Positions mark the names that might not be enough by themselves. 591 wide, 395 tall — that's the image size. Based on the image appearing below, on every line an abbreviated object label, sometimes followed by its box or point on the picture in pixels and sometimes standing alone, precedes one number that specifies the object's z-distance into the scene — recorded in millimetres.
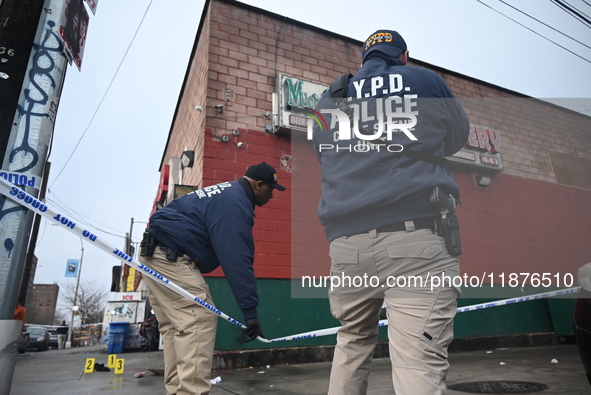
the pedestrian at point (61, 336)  30936
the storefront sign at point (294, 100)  7255
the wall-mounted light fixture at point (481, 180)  9115
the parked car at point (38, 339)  21297
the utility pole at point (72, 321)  41156
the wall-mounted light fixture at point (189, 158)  7566
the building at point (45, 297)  102025
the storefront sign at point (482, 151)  8984
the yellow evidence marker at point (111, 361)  5867
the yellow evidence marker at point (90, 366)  5648
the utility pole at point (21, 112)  2504
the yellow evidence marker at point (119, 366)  5387
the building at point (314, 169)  6715
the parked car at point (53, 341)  30859
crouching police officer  2537
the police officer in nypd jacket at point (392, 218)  1552
